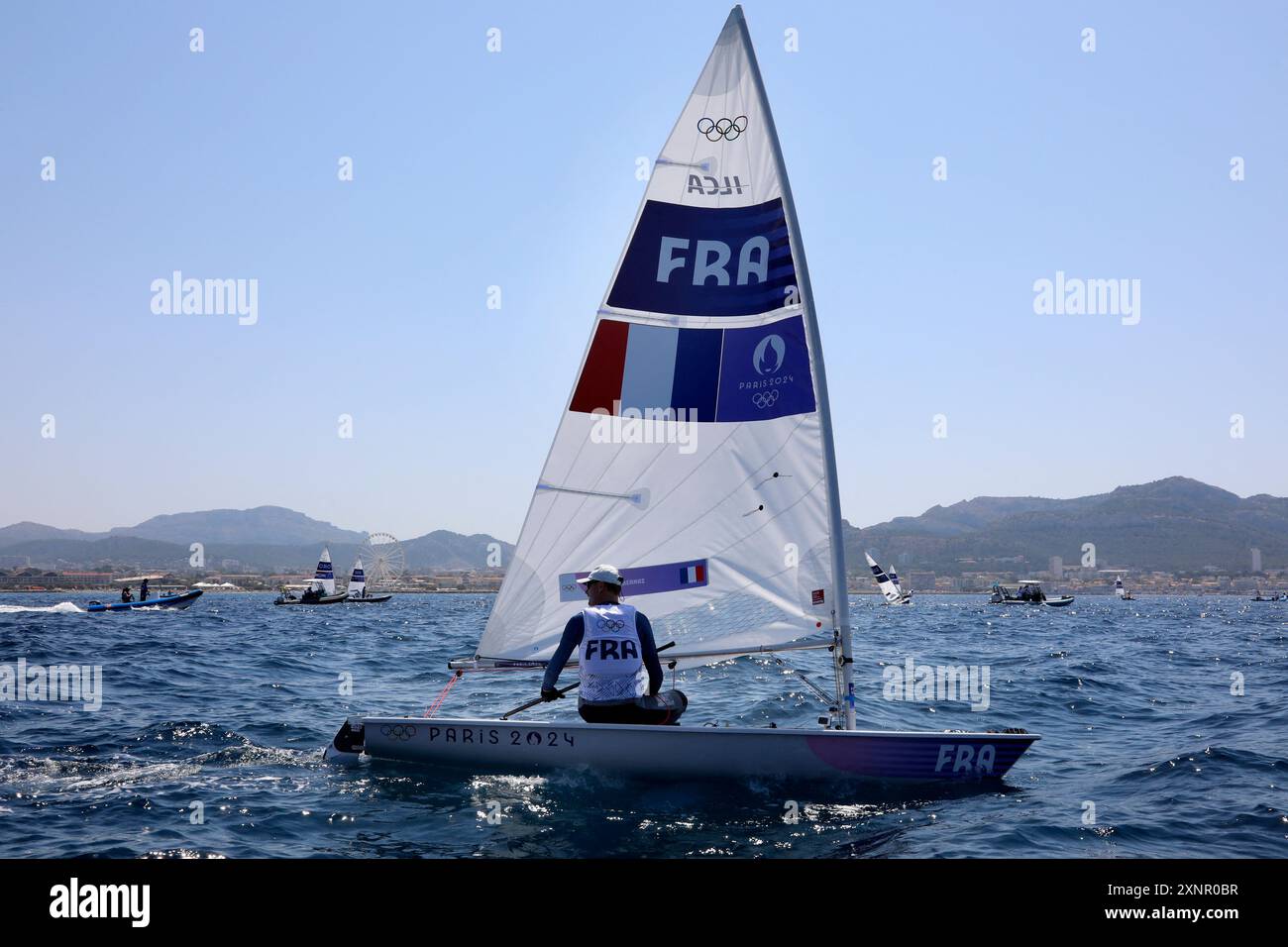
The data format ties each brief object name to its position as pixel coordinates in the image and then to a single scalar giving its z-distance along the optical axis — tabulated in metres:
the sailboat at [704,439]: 10.31
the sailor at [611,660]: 9.19
